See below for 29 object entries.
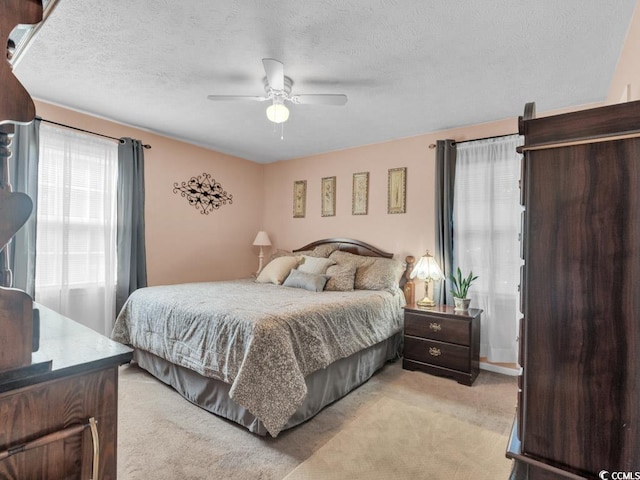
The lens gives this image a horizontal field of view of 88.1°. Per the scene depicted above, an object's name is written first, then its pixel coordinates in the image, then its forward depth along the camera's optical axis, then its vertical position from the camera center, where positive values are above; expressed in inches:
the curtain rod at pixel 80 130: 120.7 +41.0
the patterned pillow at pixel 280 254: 177.1 -9.2
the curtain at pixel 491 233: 127.1 +2.7
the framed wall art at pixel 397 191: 154.8 +22.6
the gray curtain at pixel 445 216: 137.9 +9.7
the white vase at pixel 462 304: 125.4 -24.6
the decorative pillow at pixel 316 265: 150.6 -12.6
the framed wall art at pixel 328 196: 178.5 +22.4
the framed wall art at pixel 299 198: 191.0 +22.7
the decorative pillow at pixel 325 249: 168.0 -6.2
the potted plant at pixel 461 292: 125.7 -20.4
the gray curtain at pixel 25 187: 110.7 +15.9
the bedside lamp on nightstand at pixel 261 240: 194.2 -2.0
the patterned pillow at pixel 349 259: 151.3 -9.8
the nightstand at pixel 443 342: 118.3 -38.4
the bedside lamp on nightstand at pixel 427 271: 131.7 -13.2
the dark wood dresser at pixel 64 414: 26.7 -15.8
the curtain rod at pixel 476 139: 128.6 +41.0
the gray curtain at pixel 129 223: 140.3 +5.1
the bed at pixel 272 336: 81.2 -29.9
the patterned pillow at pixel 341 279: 139.0 -17.6
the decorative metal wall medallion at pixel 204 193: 167.6 +22.8
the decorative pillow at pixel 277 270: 154.0 -15.7
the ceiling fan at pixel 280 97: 89.6 +41.2
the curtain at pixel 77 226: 121.9 +3.0
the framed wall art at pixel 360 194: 166.9 +22.4
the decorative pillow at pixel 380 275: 140.5 -16.0
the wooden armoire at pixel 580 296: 37.4 -6.7
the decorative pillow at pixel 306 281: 137.1 -18.7
